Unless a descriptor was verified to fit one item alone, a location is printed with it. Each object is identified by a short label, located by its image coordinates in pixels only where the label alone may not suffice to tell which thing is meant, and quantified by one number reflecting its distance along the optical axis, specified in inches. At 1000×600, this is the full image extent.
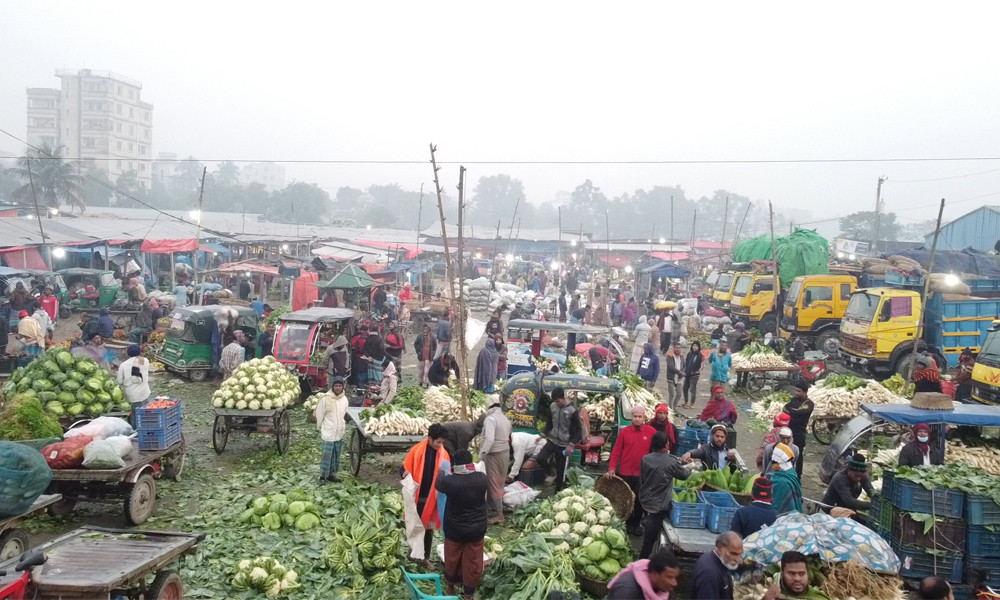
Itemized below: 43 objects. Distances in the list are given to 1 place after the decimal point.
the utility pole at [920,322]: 589.2
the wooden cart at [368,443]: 398.0
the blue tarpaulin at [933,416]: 340.8
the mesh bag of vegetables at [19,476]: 235.2
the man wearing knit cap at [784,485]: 295.0
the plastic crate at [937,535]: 279.7
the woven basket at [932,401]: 345.1
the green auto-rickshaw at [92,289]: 951.0
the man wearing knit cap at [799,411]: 420.5
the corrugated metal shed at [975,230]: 1316.4
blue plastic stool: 228.5
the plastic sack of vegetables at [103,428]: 326.3
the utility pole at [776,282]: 908.8
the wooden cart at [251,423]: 433.1
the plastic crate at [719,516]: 277.7
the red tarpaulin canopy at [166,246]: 1074.7
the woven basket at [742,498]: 308.8
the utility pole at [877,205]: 1441.8
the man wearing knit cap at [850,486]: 303.1
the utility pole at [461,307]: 414.9
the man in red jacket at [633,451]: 333.4
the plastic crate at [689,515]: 280.7
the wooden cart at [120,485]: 300.8
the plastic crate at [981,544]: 278.2
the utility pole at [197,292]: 949.9
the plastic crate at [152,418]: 342.9
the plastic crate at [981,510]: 277.3
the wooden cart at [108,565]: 192.1
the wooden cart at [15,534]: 248.1
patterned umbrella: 235.8
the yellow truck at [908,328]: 706.8
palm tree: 1942.7
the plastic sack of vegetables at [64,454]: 302.8
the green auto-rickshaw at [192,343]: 635.5
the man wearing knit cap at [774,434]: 339.6
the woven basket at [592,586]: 270.2
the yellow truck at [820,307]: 850.8
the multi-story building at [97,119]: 3863.2
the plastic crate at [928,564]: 279.4
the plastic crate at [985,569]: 277.3
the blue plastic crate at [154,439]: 344.2
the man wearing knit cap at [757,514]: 251.8
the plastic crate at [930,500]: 279.9
